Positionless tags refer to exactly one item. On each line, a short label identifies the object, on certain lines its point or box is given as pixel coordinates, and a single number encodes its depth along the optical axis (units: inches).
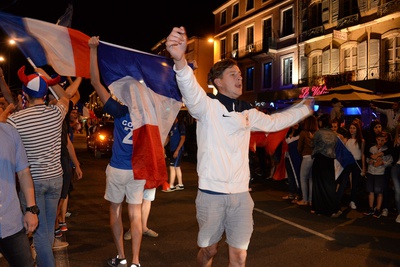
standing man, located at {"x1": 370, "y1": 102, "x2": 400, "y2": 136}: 402.9
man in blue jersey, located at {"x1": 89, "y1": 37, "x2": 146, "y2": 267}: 174.6
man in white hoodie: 128.4
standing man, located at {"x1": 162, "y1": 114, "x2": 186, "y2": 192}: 394.9
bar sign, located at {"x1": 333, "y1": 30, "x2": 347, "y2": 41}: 888.3
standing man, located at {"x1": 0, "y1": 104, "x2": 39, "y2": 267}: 106.9
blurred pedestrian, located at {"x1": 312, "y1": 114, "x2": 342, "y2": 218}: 296.2
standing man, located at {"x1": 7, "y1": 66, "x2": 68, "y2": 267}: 135.1
